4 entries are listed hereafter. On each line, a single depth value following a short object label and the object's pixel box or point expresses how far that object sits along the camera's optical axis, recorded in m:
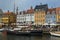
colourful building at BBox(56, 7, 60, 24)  33.99
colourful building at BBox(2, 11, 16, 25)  40.36
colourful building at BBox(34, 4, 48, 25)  36.91
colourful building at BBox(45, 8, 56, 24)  35.03
